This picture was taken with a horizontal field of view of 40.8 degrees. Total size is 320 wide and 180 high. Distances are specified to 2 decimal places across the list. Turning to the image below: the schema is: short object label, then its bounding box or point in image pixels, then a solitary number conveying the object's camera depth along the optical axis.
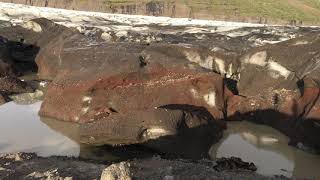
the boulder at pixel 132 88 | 13.93
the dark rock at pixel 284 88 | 13.38
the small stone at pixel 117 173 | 7.42
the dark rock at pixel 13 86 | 16.68
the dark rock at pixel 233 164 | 10.19
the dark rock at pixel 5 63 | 19.58
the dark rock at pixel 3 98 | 15.49
